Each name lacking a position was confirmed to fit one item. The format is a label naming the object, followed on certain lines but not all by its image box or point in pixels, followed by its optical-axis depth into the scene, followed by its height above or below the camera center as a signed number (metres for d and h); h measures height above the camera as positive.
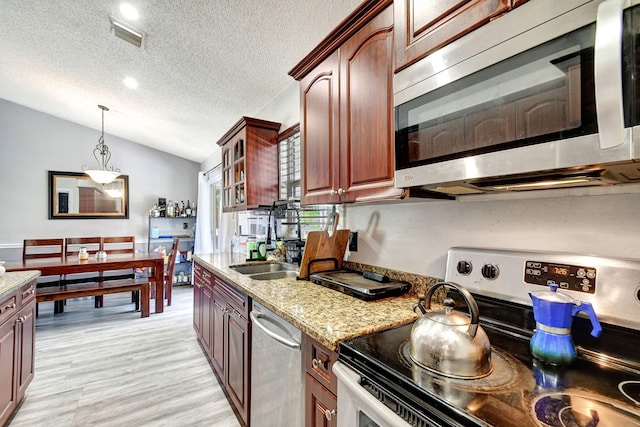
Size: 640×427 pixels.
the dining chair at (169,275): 4.37 -0.83
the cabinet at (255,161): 2.79 +0.55
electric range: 0.62 -0.40
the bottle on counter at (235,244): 3.82 -0.34
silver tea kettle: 0.74 -0.33
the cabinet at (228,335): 1.67 -0.79
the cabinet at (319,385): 1.00 -0.60
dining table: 3.33 -0.53
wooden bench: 3.44 -0.85
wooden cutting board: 1.78 -0.20
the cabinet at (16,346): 1.65 -0.77
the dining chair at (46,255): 3.73 -0.46
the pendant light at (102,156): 4.89 +1.10
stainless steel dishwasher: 1.18 -0.68
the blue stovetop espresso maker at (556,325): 0.79 -0.30
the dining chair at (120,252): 4.15 -0.49
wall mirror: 4.80 +0.38
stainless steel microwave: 0.58 +0.28
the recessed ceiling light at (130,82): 3.07 +1.44
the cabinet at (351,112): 1.26 +0.52
